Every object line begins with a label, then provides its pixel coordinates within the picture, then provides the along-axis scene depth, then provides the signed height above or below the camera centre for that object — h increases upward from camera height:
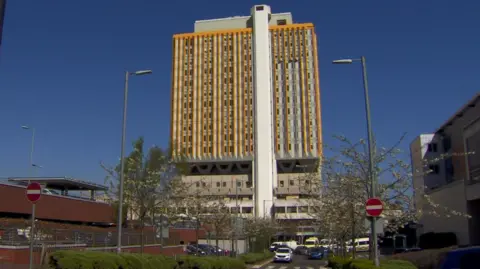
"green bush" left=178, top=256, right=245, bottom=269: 24.83 -2.19
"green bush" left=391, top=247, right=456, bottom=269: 21.43 -2.00
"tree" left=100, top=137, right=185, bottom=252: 30.27 +2.34
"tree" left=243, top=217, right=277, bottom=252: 58.40 -1.67
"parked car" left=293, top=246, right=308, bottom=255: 78.40 -4.91
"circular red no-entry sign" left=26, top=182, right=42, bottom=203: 13.84 +0.77
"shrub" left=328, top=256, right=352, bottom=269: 22.91 -2.47
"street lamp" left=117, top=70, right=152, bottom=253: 22.25 +4.03
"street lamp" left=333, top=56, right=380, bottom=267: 18.57 +3.00
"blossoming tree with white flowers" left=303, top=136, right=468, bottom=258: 23.33 +1.34
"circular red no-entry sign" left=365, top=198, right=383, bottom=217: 17.19 +0.40
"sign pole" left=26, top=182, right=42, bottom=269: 13.84 +0.76
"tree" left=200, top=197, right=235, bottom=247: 41.12 +0.18
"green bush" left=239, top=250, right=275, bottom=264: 42.00 -3.46
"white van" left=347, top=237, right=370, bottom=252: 67.44 -3.70
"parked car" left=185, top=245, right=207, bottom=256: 46.64 -2.90
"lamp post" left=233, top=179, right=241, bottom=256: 41.75 -0.92
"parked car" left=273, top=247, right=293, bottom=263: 49.94 -3.65
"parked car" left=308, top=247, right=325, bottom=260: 60.81 -4.20
